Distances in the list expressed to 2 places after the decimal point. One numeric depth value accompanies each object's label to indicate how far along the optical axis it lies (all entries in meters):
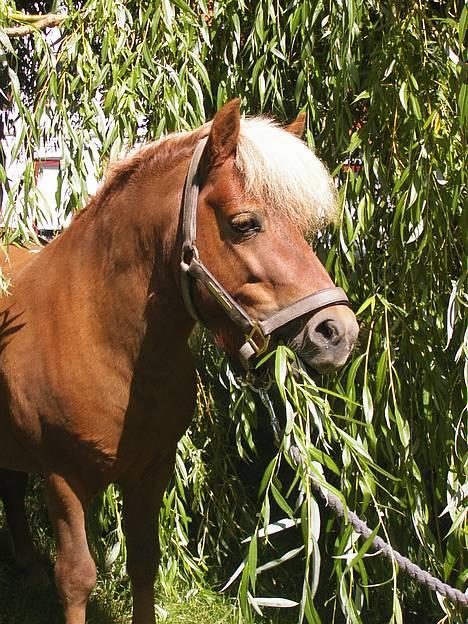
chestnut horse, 2.11
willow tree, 2.51
